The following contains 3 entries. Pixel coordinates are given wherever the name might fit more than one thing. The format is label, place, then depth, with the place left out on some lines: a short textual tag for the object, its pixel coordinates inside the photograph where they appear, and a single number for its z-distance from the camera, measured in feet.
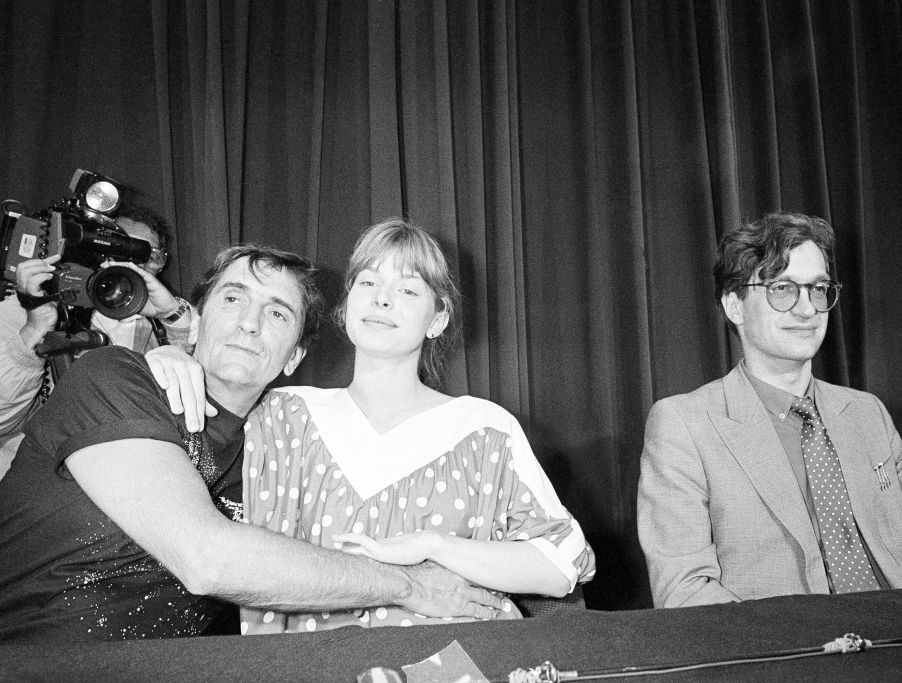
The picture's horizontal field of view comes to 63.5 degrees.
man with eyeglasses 5.05
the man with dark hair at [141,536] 3.61
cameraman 5.61
